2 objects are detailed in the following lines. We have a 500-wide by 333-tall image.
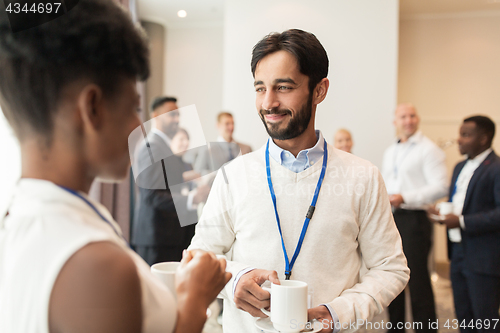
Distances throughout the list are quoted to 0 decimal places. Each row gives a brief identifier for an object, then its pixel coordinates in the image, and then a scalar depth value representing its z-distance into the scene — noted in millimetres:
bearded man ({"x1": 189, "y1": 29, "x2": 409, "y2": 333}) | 829
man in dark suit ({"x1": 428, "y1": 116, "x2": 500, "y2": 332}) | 1996
